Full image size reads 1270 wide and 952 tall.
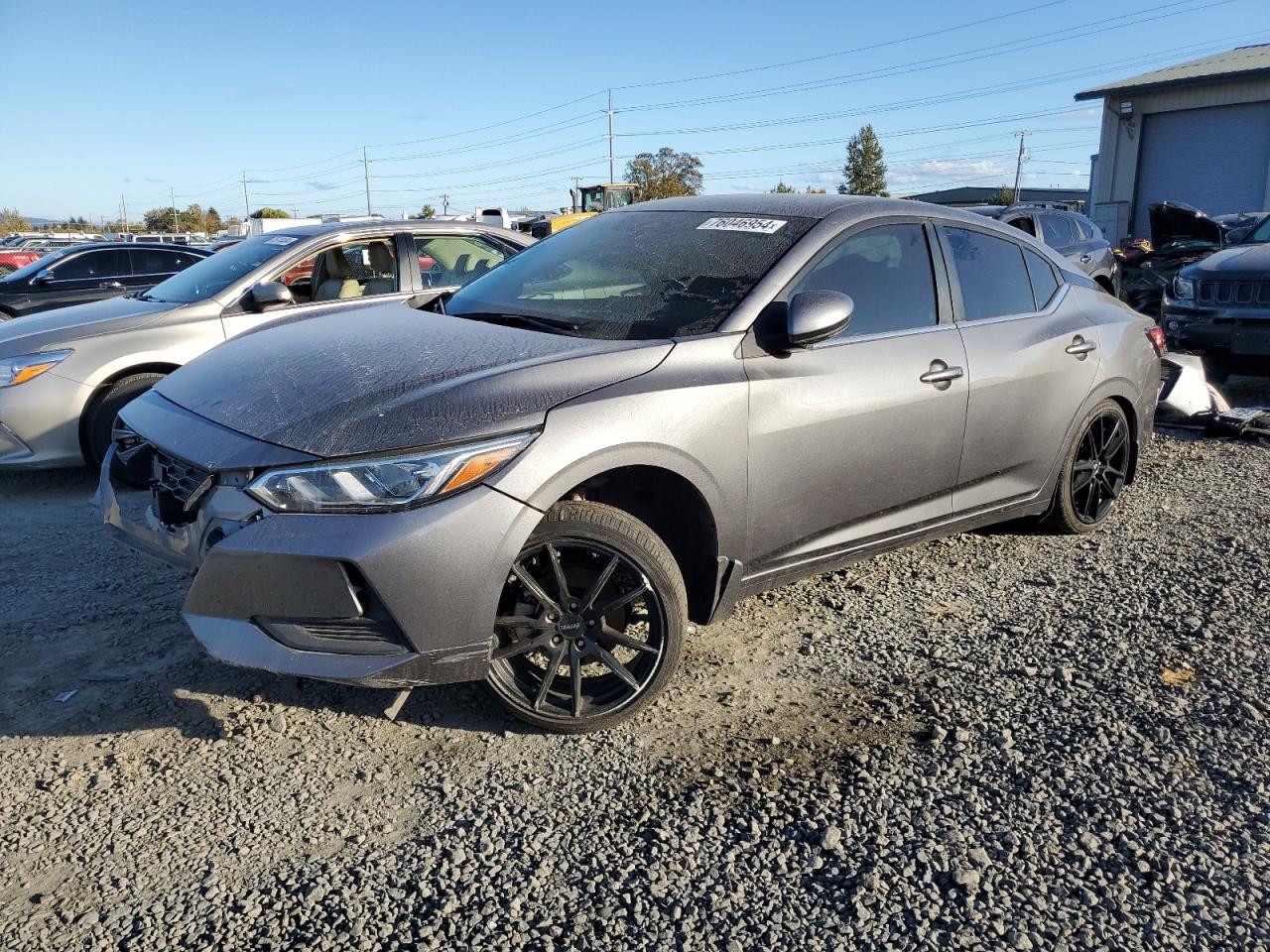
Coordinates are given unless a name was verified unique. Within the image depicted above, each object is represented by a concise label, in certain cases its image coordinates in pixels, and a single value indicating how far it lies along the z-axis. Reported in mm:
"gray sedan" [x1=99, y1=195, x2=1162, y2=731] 2789
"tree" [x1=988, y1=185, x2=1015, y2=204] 67088
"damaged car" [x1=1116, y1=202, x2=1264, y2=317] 12125
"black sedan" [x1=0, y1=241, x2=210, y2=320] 12109
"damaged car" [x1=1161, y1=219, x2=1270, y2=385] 8031
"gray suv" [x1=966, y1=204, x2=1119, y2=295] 11356
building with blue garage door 25469
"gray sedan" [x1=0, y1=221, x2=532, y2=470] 5680
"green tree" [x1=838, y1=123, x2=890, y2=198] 63312
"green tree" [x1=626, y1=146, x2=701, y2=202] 71562
